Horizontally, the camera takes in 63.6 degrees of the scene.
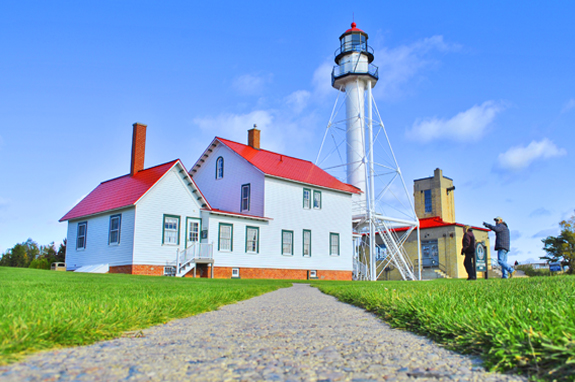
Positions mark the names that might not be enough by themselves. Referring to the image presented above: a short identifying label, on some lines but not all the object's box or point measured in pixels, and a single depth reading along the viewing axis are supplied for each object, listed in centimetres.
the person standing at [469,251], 1488
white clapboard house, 2328
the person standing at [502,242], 1453
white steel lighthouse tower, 3291
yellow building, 3547
